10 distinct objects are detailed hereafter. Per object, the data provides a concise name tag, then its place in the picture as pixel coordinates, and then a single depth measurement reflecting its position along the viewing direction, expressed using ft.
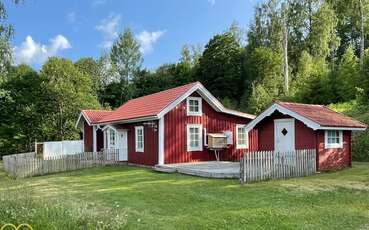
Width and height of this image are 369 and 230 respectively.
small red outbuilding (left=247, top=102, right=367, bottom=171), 55.57
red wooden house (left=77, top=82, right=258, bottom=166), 69.46
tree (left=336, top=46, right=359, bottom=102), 108.78
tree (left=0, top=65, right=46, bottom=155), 130.82
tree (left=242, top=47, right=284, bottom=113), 144.05
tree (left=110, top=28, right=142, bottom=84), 184.85
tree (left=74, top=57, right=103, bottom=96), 185.78
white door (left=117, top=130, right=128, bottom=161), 79.15
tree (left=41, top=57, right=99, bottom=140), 130.41
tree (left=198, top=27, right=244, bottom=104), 164.56
